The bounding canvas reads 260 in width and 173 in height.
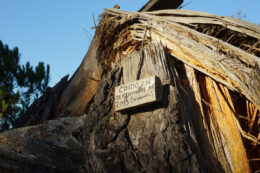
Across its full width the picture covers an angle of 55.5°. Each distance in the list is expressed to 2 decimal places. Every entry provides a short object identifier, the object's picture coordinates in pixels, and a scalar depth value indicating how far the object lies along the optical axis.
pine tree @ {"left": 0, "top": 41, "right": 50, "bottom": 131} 4.69
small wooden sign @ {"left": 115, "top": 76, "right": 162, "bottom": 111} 2.15
